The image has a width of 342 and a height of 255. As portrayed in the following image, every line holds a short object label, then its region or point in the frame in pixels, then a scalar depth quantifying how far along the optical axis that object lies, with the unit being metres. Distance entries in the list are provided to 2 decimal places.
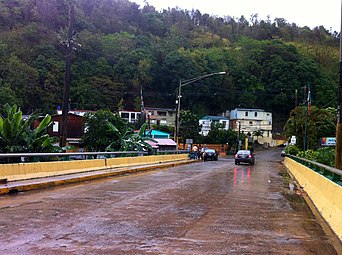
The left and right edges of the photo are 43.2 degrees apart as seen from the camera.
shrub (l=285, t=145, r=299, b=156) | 49.33
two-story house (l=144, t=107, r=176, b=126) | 96.31
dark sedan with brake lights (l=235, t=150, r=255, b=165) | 40.66
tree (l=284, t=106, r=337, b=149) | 49.78
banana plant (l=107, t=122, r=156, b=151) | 34.33
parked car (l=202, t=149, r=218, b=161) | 51.38
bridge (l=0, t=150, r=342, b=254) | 6.54
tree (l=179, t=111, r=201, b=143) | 80.06
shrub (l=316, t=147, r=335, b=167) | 20.38
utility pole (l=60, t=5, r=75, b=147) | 20.48
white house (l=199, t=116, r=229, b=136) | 97.31
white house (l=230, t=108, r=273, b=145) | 102.00
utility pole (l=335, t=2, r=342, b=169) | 14.61
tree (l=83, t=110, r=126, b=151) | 43.59
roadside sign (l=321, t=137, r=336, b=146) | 37.16
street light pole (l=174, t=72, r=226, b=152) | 42.87
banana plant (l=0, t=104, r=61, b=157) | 20.95
